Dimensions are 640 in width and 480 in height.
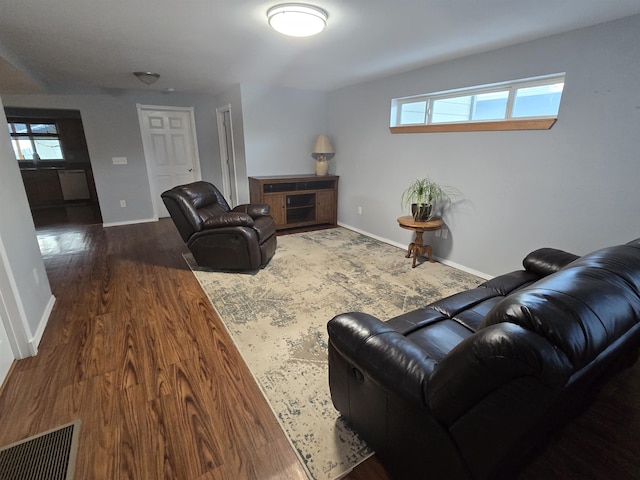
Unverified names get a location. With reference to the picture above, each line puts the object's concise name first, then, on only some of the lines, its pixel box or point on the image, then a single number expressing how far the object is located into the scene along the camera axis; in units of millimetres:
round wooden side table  3265
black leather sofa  712
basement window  2600
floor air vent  1259
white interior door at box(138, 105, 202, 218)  5250
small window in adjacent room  6762
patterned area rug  1445
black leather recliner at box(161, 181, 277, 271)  3137
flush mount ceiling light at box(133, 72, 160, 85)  3695
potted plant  3311
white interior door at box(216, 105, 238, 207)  5406
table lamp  5012
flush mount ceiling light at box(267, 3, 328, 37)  1954
